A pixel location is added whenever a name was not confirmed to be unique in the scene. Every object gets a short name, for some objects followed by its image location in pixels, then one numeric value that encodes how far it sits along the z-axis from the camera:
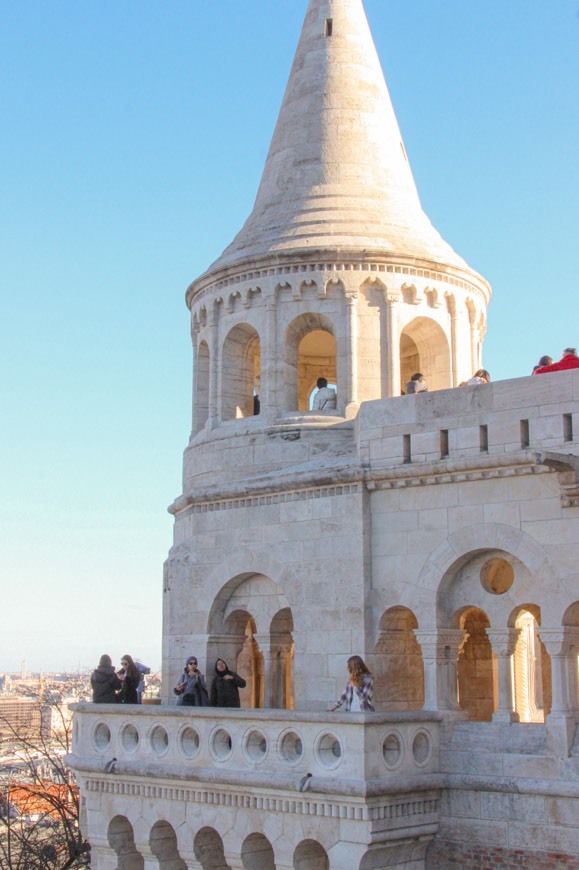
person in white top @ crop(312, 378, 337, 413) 17.91
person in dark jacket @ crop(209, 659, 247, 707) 15.20
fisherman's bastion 12.99
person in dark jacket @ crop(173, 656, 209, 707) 15.30
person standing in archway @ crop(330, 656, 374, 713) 13.23
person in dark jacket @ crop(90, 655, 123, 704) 16.16
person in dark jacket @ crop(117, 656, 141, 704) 16.28
